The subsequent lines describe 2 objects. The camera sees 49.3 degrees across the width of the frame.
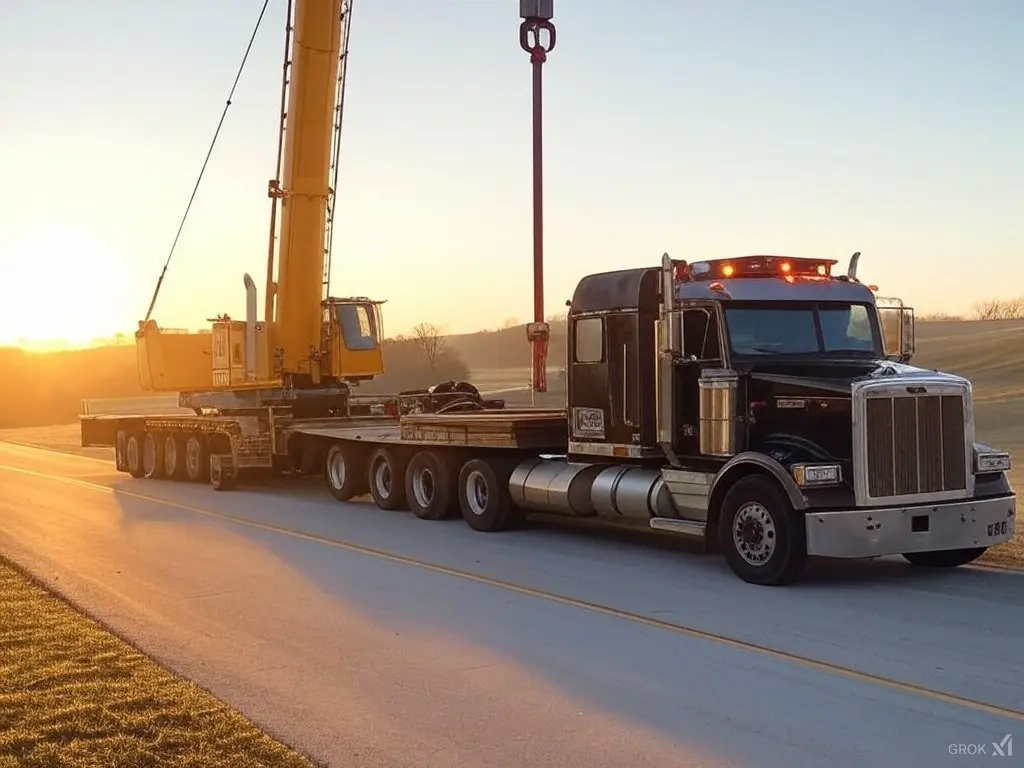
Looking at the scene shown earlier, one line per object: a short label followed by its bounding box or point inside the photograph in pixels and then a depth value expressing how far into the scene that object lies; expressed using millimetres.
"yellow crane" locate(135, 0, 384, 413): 20578
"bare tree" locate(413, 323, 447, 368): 77625
